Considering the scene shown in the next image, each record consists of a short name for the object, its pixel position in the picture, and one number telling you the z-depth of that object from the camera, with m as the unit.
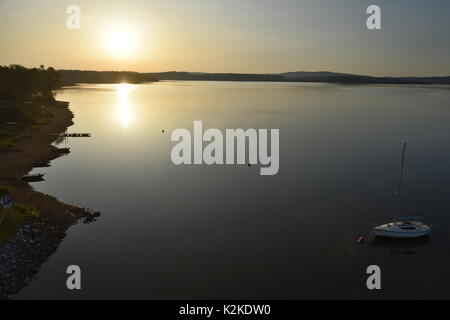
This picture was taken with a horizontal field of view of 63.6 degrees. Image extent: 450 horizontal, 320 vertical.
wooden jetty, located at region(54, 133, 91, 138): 132.46
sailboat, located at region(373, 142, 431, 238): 56.62
